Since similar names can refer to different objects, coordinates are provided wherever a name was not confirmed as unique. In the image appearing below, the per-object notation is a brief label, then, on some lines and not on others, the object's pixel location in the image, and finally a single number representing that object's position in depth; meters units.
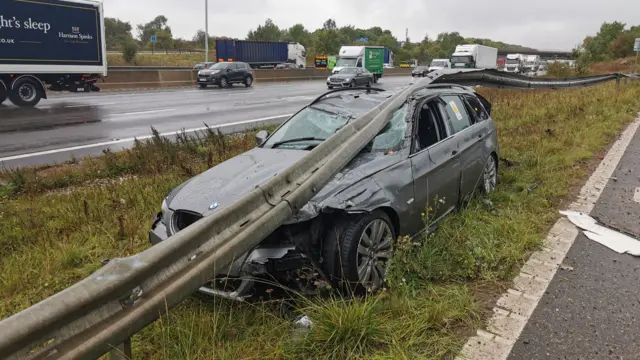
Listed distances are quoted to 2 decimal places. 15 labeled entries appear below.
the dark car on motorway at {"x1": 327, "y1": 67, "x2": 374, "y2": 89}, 32.22
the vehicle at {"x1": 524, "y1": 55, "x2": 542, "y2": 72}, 53.47
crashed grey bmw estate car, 3.36
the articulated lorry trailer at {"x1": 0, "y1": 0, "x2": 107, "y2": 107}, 19.08
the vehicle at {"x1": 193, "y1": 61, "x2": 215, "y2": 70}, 38.20
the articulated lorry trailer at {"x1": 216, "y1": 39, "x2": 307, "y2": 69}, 52.09
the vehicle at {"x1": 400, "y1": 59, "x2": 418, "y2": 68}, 86.91
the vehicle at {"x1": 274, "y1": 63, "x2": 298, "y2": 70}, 56.51
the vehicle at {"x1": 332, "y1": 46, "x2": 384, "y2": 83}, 40.66
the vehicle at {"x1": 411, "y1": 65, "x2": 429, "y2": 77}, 45.72
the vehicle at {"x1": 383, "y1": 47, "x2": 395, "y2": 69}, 64.64
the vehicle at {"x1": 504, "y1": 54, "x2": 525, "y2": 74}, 54.78
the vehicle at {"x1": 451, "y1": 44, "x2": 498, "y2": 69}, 44.75
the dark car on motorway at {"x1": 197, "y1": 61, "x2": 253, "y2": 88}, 30.59
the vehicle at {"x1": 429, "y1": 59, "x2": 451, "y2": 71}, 47.03
